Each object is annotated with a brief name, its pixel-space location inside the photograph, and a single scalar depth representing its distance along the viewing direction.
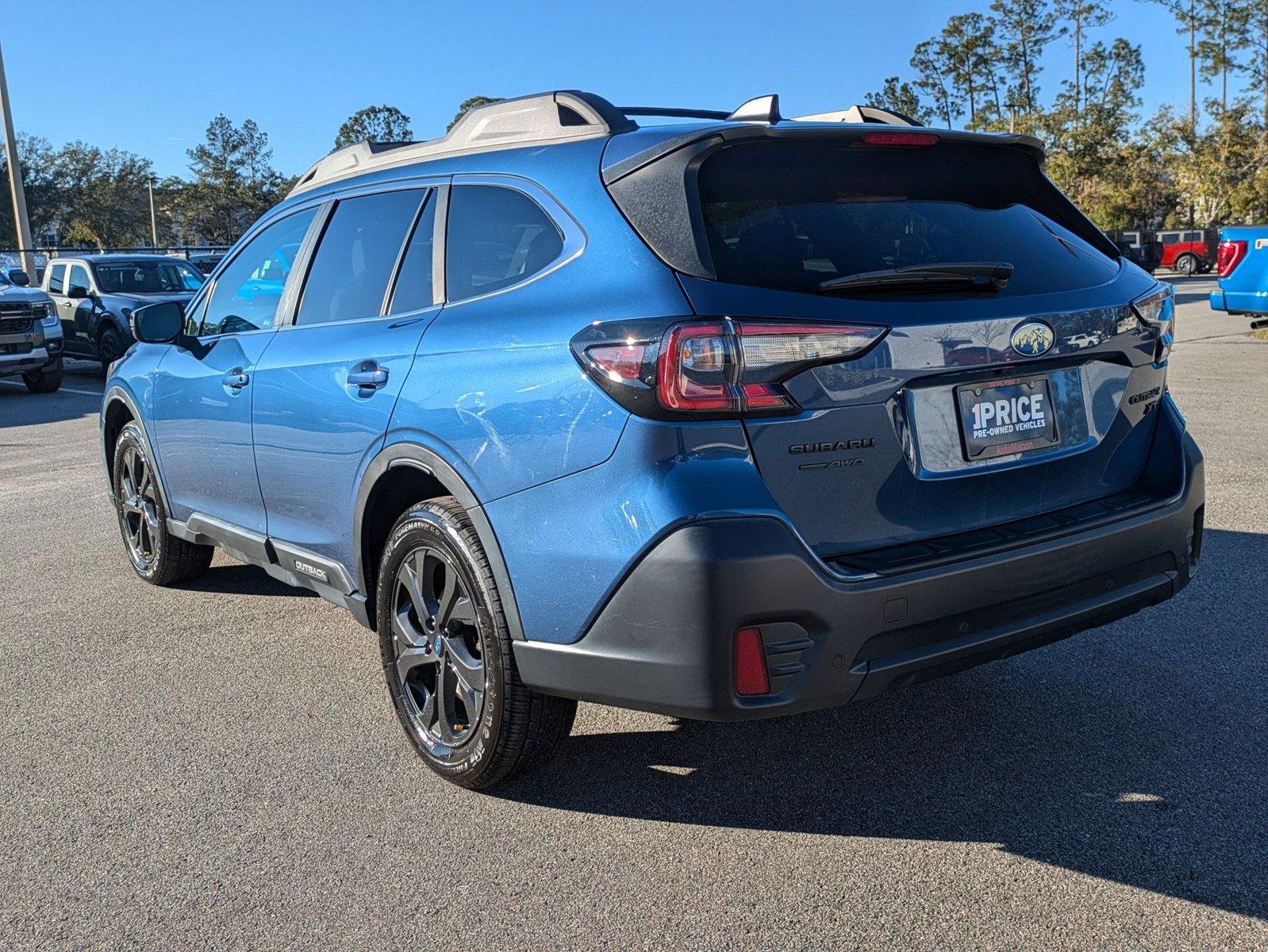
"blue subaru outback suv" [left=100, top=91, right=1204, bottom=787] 2.65
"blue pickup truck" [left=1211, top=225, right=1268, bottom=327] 14.93
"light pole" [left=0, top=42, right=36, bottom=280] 26.52
